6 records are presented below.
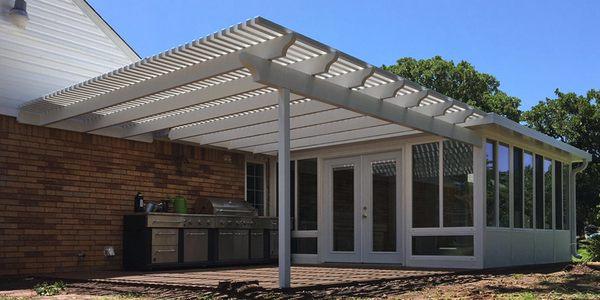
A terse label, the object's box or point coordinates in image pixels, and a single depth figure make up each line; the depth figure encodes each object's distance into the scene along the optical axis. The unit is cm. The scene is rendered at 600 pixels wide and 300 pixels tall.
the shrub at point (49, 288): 744
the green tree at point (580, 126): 2241
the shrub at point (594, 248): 1504
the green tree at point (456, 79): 2944
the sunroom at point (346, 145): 779
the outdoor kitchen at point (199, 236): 1130
